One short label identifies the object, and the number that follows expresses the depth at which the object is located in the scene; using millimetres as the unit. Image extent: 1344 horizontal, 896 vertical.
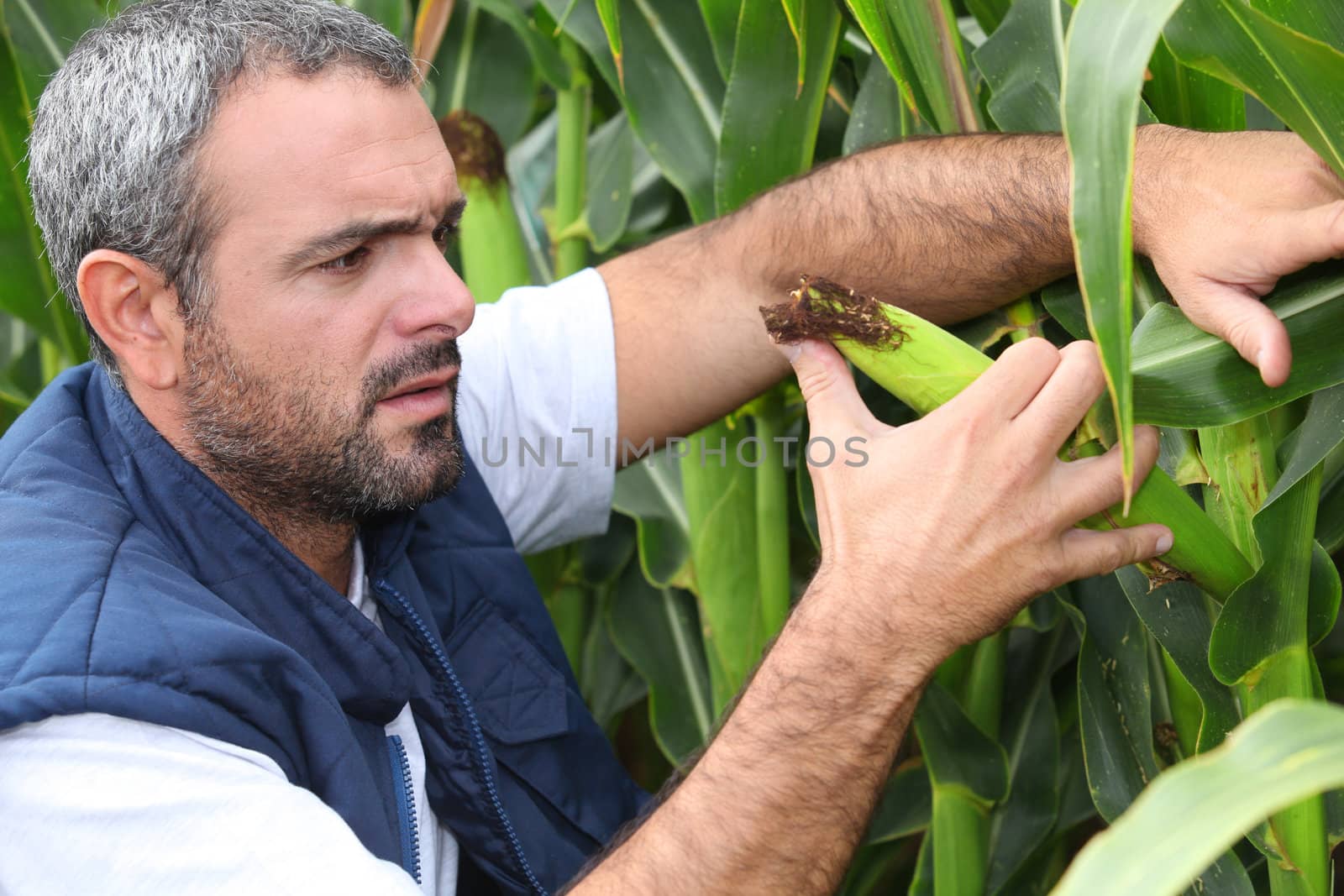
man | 1617
